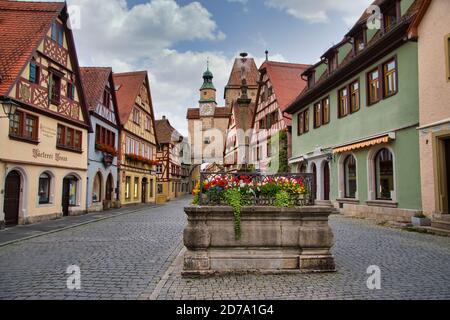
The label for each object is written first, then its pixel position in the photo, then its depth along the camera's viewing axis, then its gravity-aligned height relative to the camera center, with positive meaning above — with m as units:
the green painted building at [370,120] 13.35 +3.06
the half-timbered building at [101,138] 22.70 +3.31
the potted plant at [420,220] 12.02 -1.06
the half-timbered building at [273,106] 28.55 +6.85
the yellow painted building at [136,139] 29.14 +4.27
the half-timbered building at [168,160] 44.22 +3.53
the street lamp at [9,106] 12.24 +2.73
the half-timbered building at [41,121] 14.62 +3.11
